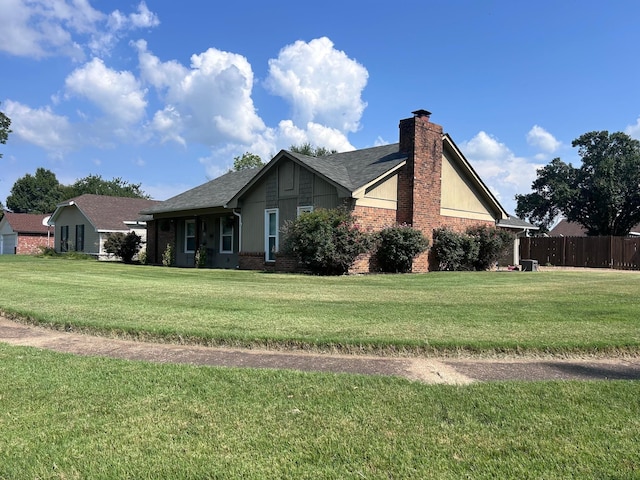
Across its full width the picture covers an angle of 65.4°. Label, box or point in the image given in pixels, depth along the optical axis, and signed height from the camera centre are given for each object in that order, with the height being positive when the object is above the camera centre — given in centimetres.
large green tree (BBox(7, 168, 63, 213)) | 8562 +832
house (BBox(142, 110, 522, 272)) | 1856 +203
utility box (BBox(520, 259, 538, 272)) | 2192 -73
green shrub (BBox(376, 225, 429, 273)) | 1800 +9
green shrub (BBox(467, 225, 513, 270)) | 2139 +29
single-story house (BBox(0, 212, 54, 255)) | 4625 +86
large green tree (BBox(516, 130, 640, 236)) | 4194 +534
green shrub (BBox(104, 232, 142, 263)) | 2848 -2
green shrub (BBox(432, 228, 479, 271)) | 2012 -2
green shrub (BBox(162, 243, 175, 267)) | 2528 -65
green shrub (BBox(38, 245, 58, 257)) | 3375 -70
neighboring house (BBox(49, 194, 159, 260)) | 3325 +156
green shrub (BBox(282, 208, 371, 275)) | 1633 +21
